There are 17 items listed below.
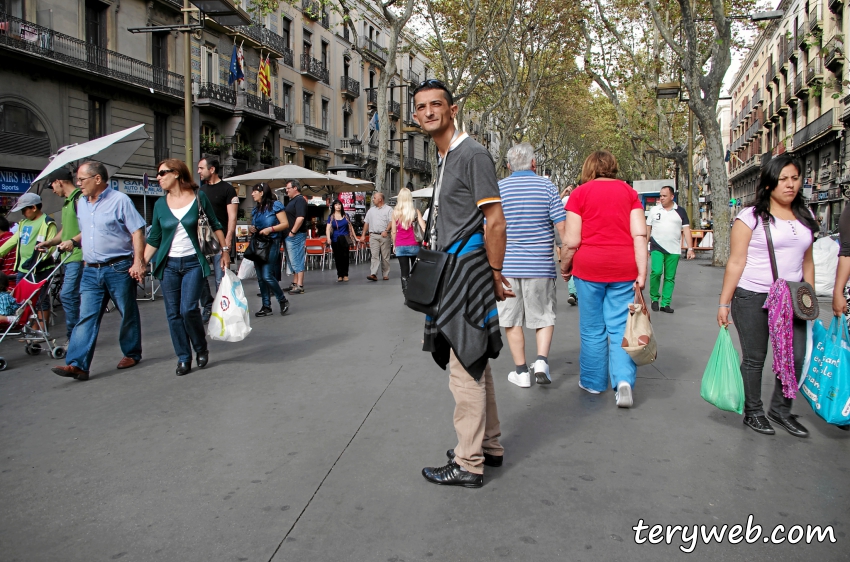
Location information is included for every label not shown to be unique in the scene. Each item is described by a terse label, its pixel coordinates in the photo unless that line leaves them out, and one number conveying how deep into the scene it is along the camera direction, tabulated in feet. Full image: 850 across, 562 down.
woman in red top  16.06
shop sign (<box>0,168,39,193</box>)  69.72
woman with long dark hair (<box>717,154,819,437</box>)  13.64
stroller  21.24
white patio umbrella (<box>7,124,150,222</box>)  23.45
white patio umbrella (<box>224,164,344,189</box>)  58.39
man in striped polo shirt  17.99
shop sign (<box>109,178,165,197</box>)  81.90
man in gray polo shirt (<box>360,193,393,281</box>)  44.34
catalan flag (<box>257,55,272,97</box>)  92.32
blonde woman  35.83
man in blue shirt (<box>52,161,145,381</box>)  19.10
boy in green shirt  24.94
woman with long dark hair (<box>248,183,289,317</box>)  30.63
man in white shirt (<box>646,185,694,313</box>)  30.68
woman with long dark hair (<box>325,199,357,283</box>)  44.88
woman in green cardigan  19.33
